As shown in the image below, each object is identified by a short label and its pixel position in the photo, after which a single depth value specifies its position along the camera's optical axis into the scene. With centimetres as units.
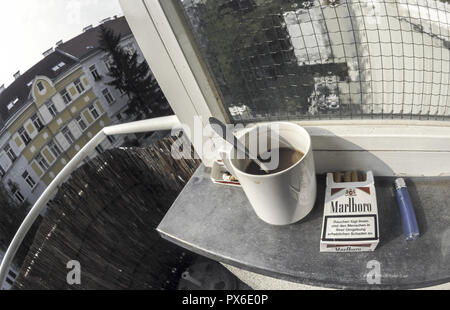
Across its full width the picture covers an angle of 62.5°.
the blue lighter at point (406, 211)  60
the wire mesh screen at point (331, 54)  54
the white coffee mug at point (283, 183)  57
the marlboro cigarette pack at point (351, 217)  59
